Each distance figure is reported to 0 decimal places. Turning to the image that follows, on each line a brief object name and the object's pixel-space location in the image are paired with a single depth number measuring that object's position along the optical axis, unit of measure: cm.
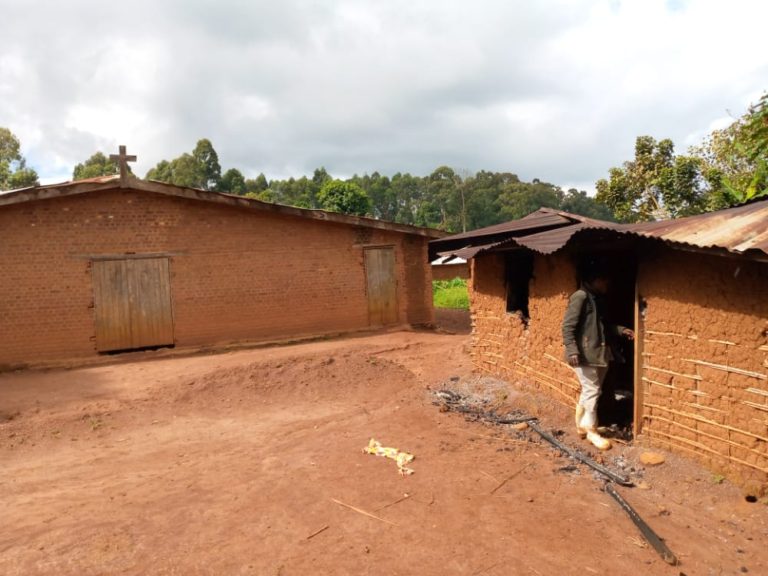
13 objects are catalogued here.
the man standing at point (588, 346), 517
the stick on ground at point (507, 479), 433
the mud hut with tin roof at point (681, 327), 391
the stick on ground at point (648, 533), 329
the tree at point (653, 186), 1698
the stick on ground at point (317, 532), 365
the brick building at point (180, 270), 1060
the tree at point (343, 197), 3152
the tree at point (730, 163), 825
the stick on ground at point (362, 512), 386
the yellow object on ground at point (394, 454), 478
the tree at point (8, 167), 3259
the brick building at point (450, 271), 2833
